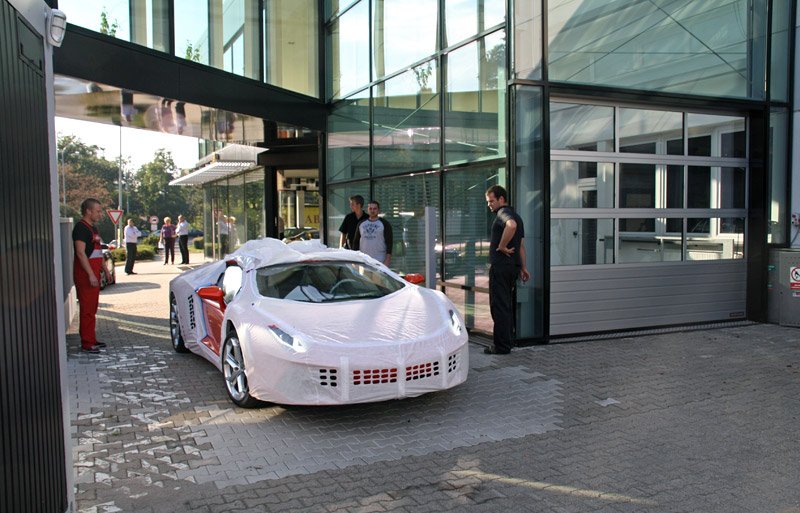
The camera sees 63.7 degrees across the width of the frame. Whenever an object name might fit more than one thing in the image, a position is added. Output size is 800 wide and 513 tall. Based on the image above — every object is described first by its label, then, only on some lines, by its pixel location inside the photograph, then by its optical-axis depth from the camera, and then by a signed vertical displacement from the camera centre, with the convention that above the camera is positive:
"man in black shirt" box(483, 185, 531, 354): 7.66 -0.56
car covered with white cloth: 4.95 -0.88
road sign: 22.07 +0.46
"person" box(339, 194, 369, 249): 10.29 +0.08
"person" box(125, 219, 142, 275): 20.92 -0.50
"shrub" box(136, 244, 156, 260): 33.72 -1.32
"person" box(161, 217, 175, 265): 24.28 -0.29
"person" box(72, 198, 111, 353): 7.88 -0.48
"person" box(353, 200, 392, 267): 9.75 -0.17
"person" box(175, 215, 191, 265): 24.97 -0.34
